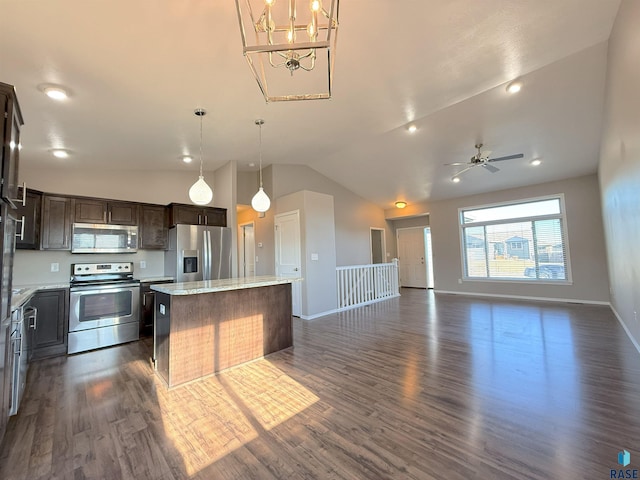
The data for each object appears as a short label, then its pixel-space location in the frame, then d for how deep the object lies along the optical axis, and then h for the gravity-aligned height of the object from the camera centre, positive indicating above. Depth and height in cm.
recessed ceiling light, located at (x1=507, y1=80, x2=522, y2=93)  341 +210
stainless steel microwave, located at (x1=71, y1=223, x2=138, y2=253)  387 +39
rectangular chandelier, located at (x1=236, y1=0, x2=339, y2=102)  159 +182
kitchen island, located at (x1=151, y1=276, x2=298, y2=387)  264 -71
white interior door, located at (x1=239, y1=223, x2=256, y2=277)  733 +24
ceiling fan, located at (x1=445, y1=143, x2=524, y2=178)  458 +158
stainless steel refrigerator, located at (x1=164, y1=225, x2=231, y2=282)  447 +13
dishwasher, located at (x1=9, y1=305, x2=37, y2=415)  204 -74
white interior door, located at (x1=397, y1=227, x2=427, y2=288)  921 -12
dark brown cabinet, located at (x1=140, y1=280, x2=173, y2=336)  411 -71
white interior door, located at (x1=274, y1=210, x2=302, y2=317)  540 +18
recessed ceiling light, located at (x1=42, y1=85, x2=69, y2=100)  241 +157
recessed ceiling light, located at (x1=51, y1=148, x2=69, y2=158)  359 +152
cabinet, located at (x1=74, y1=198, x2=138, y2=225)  391 +79
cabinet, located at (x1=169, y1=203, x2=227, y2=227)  467 +83
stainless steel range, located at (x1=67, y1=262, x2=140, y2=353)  352 -59
